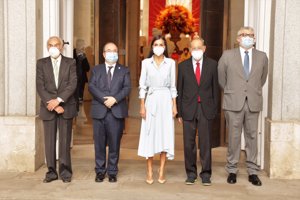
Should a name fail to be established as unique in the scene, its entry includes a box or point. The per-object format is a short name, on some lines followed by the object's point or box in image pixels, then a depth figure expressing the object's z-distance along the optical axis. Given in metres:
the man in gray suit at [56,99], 7.24
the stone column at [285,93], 7.47
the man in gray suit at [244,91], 7.20
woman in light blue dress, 7.20
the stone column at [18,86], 7.74
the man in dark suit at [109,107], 7.28
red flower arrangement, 18.89
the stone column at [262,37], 7.88
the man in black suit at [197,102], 7.18
